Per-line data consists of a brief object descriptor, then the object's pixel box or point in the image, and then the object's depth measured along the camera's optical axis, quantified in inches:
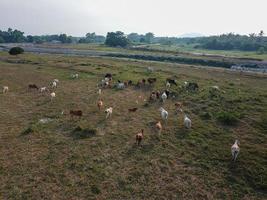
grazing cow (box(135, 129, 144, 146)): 545.8
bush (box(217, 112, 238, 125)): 675.4
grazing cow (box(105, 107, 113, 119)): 682.5
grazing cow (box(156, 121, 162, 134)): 604.8
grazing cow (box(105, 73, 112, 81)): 1130.5
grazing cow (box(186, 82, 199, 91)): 1005.5
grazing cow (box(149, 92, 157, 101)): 848.6
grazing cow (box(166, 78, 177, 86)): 1069.9
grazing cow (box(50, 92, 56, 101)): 819.7
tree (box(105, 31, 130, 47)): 3463.0
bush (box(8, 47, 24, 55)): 1810.9
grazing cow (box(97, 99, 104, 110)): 739.6
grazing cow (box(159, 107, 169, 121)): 670.1
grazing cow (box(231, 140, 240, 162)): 507.8
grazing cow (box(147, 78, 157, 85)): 1058.1
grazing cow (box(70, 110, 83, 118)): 665.0
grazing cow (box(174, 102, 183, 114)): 772.2
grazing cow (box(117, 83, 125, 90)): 975.5
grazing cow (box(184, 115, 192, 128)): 632.9
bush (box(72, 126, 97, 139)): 569.9
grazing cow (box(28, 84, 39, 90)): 920.2
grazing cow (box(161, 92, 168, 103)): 842.6
